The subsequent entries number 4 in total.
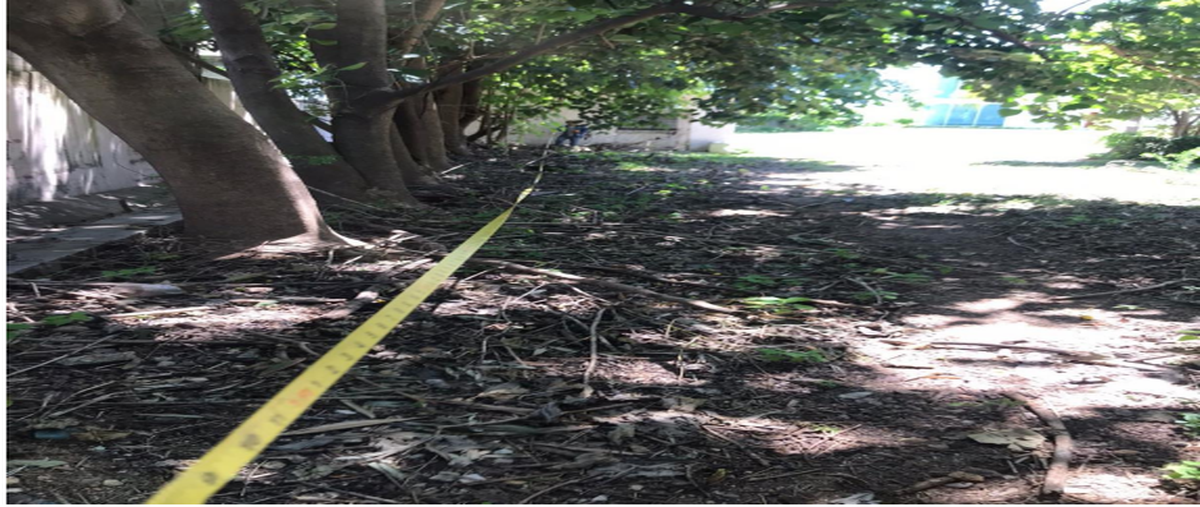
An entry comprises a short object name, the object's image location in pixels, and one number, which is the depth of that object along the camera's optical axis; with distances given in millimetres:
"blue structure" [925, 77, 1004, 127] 46750
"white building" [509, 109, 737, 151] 25578
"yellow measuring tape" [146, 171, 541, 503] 2684
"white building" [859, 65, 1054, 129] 39312
